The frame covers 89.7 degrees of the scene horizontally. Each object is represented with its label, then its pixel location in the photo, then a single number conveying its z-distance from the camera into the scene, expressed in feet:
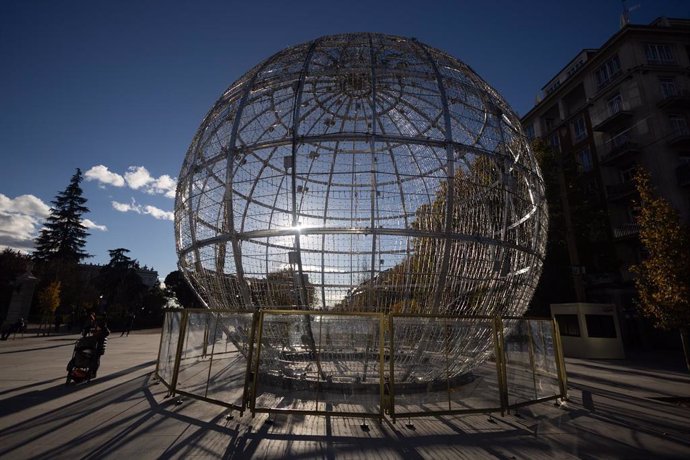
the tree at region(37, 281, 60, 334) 110.93
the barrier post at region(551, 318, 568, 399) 22.65
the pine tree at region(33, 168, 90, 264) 187.01
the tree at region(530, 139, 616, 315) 74.28
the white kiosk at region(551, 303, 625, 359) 50.37
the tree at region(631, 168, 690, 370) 36.76
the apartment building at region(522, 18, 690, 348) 74.95
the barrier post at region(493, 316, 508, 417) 19.61
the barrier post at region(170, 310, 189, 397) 22.26
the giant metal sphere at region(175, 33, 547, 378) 20.51
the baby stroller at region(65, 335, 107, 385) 26.45
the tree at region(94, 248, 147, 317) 188.14
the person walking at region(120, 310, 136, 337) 93.97
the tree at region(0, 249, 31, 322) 118.83
